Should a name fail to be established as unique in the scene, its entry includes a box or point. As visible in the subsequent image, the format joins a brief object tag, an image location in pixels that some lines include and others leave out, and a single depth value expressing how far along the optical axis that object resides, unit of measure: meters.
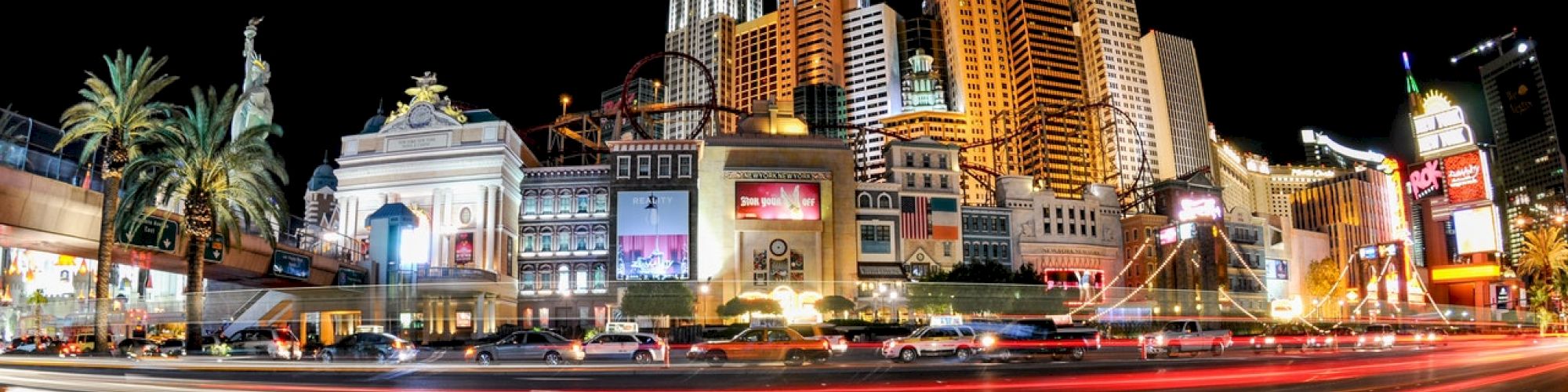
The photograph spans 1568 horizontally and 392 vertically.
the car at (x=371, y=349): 37.22
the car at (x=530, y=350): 38.00
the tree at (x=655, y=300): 75.12
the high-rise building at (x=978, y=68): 185.38
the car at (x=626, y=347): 38.56
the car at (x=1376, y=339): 47.31
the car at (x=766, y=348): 33.78
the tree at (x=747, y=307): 74.00
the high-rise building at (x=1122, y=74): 180.00
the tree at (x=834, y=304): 75.81
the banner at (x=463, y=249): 81.38
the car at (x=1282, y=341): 46.11
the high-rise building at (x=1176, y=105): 186.25
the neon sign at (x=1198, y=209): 86.15
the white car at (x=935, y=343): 35.56
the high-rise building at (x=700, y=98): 194.68
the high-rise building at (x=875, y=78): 193.75
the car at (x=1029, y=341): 33.78
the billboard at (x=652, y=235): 85.38
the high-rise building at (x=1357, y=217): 192.75
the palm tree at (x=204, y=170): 39.47
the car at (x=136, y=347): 40.72
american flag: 95.56
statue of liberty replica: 92.44
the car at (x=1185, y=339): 38.69
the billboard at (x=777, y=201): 87.69
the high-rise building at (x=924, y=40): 195.38
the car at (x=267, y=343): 39.81
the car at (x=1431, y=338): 51.38
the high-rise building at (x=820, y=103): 182.88
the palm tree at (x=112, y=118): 36.59
